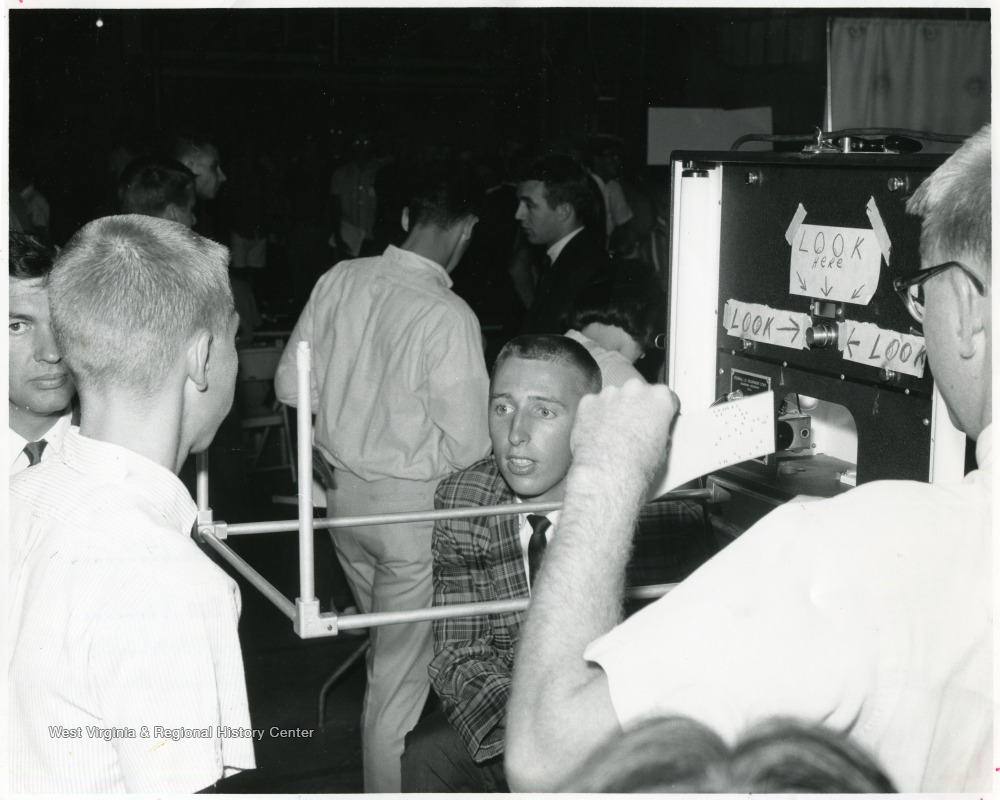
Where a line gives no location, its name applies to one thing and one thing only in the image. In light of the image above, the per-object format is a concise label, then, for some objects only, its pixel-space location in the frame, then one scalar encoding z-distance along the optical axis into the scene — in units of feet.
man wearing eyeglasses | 2.70
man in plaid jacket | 6.32
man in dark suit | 11.17
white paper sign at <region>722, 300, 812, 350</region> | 5.03
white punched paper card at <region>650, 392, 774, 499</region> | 3.84
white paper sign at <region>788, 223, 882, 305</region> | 4.54
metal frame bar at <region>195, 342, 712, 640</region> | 3.34
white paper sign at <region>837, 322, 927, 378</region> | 4.25
